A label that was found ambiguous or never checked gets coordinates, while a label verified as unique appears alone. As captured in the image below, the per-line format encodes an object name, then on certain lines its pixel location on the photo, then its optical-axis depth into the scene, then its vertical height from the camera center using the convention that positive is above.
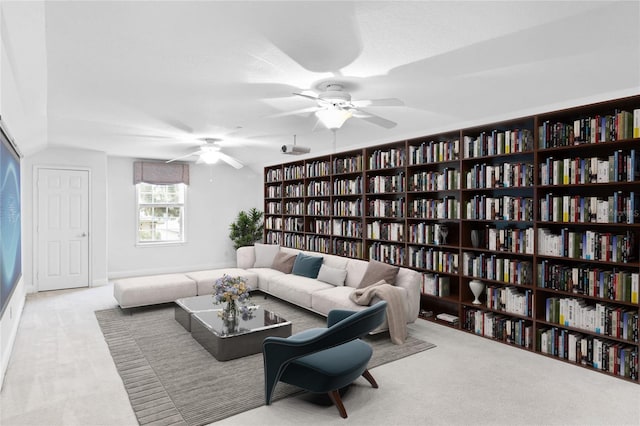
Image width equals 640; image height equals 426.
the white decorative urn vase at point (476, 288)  4.27 -0.85
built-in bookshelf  3.28 -0.15
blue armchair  2.53 -1.06
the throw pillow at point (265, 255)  6.66 -0.74
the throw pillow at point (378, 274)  4.46 -0.73
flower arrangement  3.83 -0.81
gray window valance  7.83 +0.82
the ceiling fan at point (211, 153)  5.98 +0.91
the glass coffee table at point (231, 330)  3.56 -1.14
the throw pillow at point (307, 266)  5.59 -0.80
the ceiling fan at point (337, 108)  3.28 +0.92
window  8.05 -0.02
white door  6.53 -0.30
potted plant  8.59 -0.41
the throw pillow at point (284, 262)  6.05 -0.80
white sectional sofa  4.40 -0.97
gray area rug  2.69 -1.36
